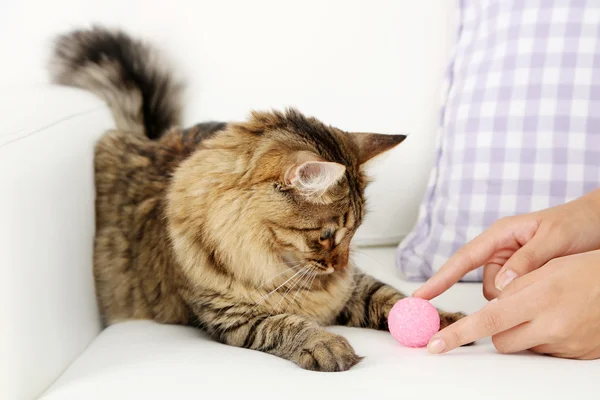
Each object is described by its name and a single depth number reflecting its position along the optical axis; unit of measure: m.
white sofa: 0.98
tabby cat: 1.23
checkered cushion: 1.50
